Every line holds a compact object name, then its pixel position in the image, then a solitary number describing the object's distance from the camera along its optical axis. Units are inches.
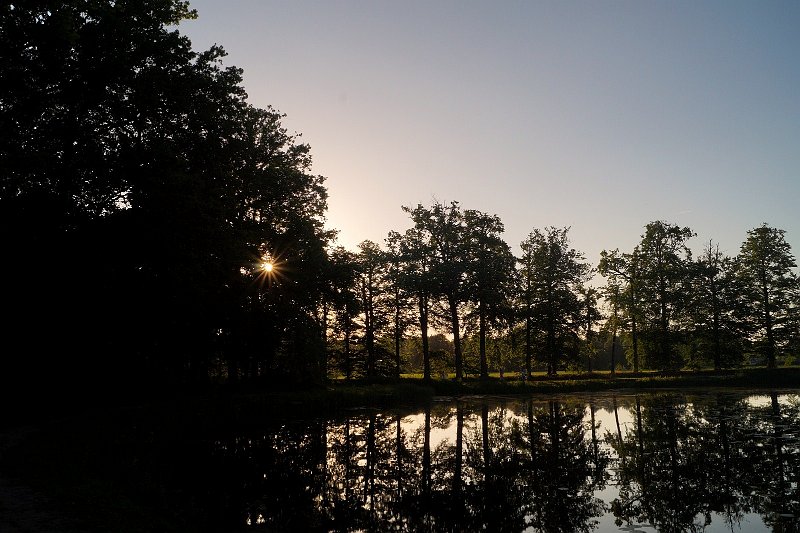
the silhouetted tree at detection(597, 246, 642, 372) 2593.5
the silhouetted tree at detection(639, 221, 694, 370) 2539.4
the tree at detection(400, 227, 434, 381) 2255.2
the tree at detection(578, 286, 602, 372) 2576.3
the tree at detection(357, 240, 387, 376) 2542.8
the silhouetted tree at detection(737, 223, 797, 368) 2469.2
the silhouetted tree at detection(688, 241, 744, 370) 2503.7
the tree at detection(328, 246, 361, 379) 1722.4
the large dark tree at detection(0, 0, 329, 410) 884.6
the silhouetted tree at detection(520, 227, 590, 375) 2524.6
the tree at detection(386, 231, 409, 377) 2309.9
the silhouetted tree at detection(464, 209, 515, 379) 2281.0
